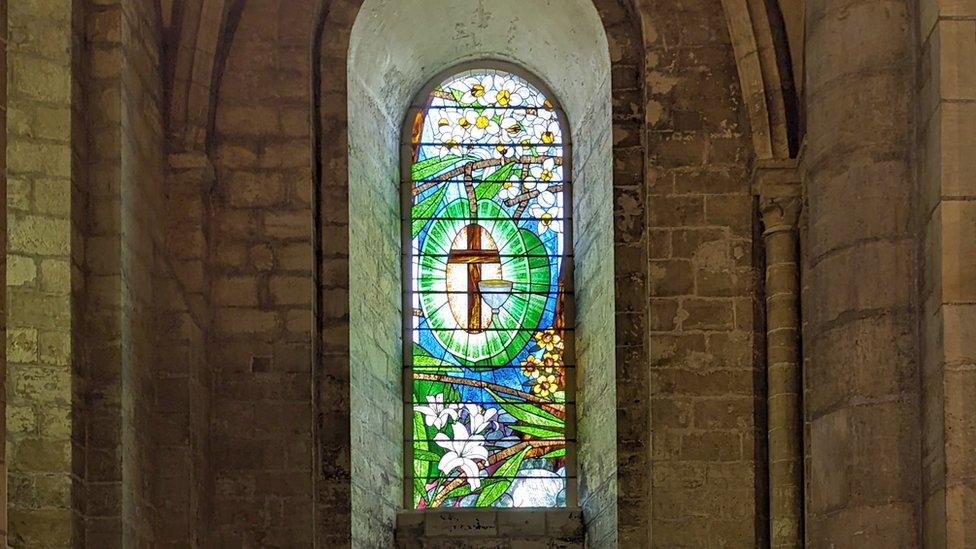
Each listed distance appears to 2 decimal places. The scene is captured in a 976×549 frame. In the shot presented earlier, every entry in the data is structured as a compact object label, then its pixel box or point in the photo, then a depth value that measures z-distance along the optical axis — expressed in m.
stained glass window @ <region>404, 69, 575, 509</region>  13.09
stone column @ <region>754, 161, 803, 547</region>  11.30
